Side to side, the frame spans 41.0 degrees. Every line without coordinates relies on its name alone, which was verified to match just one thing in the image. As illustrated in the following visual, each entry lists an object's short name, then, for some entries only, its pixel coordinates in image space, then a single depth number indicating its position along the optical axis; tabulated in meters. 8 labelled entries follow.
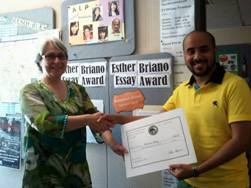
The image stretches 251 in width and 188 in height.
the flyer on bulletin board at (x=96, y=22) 1.95
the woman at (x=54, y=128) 1.50
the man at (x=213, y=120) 1.30
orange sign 1.90
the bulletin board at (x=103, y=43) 1.91
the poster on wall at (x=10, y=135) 2.36
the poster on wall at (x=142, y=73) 1.82
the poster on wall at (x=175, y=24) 1.75
